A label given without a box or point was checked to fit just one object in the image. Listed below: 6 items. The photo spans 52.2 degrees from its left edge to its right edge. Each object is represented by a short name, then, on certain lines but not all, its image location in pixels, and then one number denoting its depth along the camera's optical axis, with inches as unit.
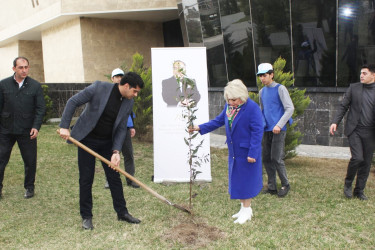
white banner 276.5
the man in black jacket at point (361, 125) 221.6
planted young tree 188.1
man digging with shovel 171.6
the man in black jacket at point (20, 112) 228.5
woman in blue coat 182.7
